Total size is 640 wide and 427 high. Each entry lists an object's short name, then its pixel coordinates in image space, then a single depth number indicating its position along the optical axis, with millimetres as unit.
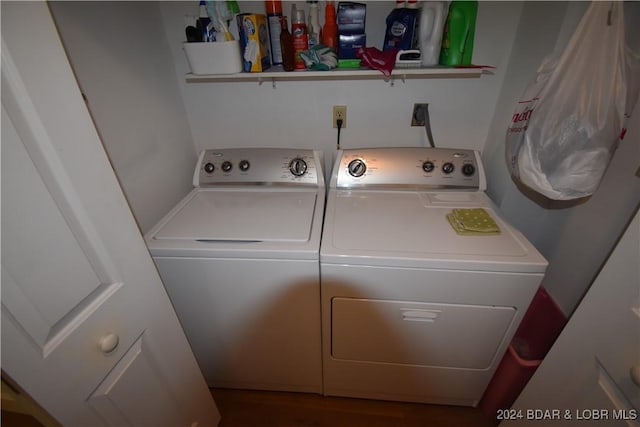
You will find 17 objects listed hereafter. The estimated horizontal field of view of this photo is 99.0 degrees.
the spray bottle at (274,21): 1132
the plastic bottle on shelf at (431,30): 1074
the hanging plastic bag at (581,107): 799
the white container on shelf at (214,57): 1093
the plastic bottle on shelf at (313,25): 1172
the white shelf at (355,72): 1100
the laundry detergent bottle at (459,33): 1090
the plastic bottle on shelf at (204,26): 1099
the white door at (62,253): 468
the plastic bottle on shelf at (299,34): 1129
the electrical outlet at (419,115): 1396
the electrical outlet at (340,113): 1432
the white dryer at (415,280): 920
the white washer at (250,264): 977
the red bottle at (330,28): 1125
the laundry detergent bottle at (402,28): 1100
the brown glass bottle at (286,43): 1146
